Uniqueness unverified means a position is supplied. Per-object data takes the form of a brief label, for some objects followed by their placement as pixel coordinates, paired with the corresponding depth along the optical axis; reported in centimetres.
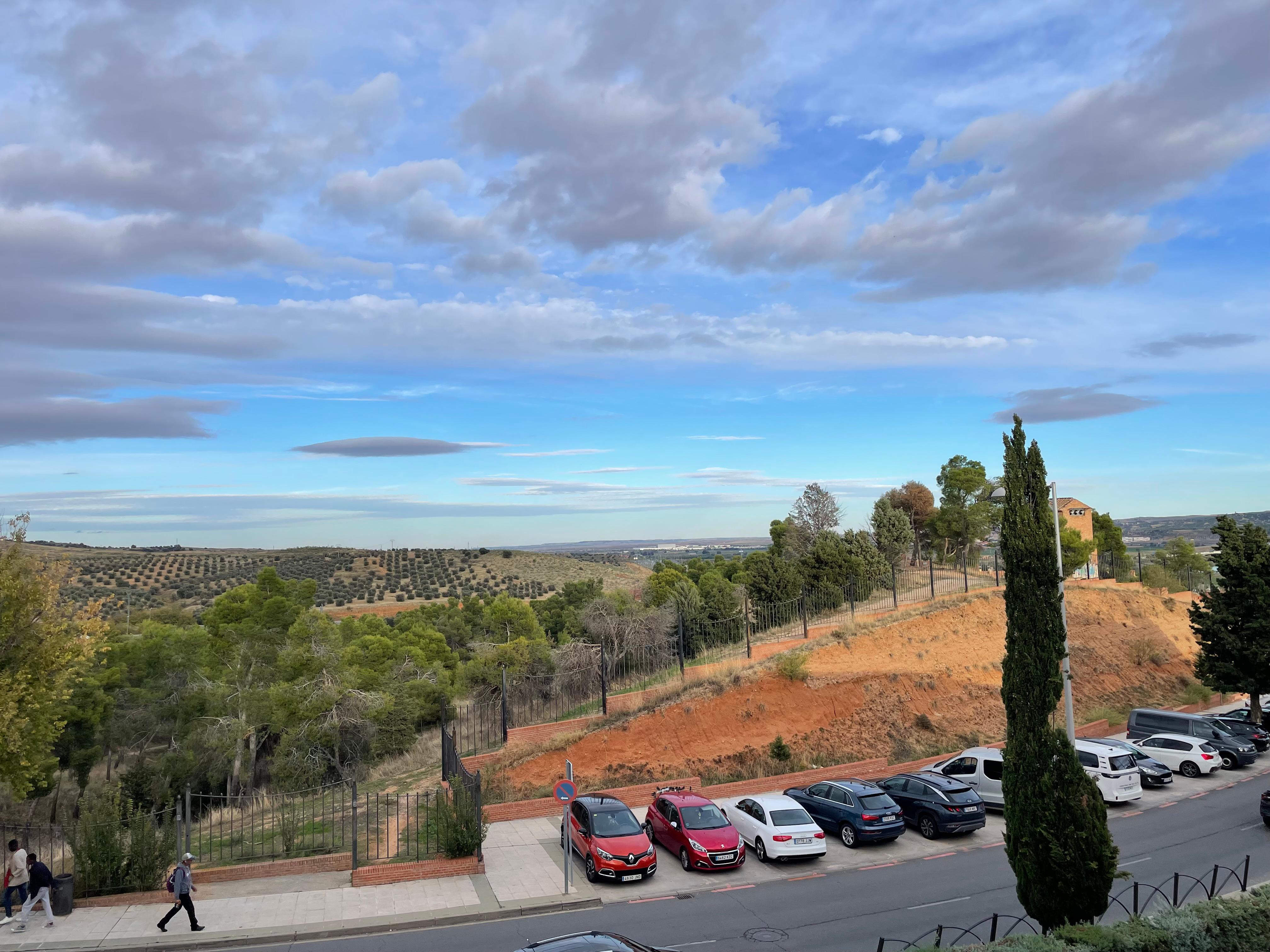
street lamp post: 1552
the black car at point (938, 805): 1845
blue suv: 1773
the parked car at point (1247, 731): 2692
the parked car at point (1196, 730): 2538
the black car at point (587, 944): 896
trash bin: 1408
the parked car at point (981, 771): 2116
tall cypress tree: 1112
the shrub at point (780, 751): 2508
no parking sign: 1510
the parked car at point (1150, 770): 2300
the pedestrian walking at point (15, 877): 1352
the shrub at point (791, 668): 2816
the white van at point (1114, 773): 2114
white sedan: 1656
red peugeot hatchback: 1609
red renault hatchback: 1552
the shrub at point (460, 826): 1628
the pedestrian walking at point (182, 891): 1297
